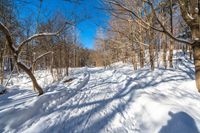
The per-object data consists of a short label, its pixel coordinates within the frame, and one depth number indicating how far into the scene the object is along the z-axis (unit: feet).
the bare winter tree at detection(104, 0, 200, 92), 10.59
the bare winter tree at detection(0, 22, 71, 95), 10.76
